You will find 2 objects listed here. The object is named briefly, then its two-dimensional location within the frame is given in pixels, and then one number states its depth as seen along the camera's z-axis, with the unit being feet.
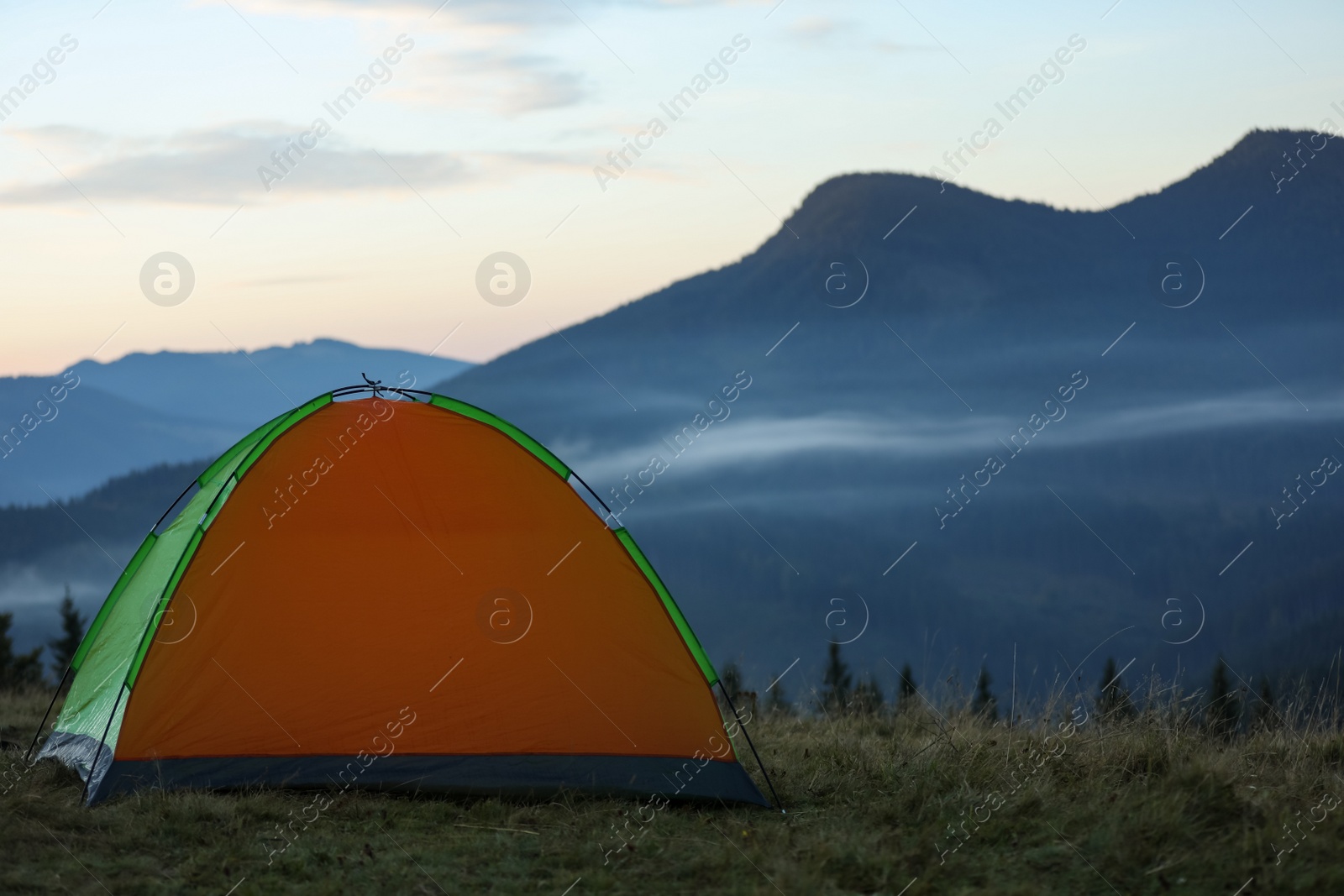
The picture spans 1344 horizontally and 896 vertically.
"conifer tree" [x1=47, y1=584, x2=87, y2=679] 156.50
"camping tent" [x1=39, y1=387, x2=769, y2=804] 24.94
